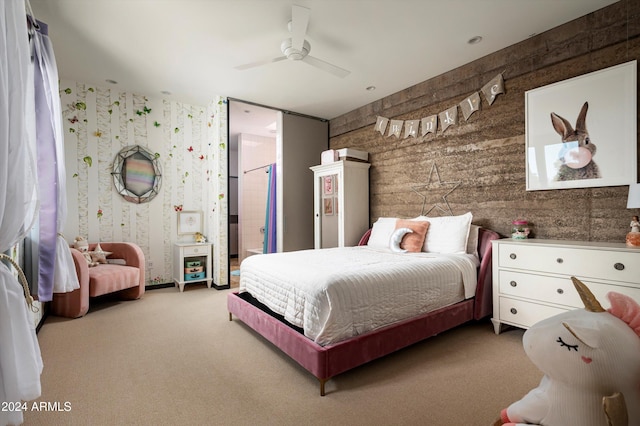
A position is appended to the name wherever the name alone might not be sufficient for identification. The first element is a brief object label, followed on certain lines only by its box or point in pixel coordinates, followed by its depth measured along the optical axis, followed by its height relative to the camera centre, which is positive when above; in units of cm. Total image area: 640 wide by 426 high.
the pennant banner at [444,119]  299 +109
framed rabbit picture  226 +64
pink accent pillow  312 -29
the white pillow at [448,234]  294 -26
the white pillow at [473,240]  295 -31
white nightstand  404 -75
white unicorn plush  85 -46
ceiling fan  227 +143
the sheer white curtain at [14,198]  102 +5
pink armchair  299 -75
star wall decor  341 +24
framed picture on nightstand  439 -18
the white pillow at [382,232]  359 -28
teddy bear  341 -43
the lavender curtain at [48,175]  209 +26
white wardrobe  418 +10
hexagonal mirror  396 +50
